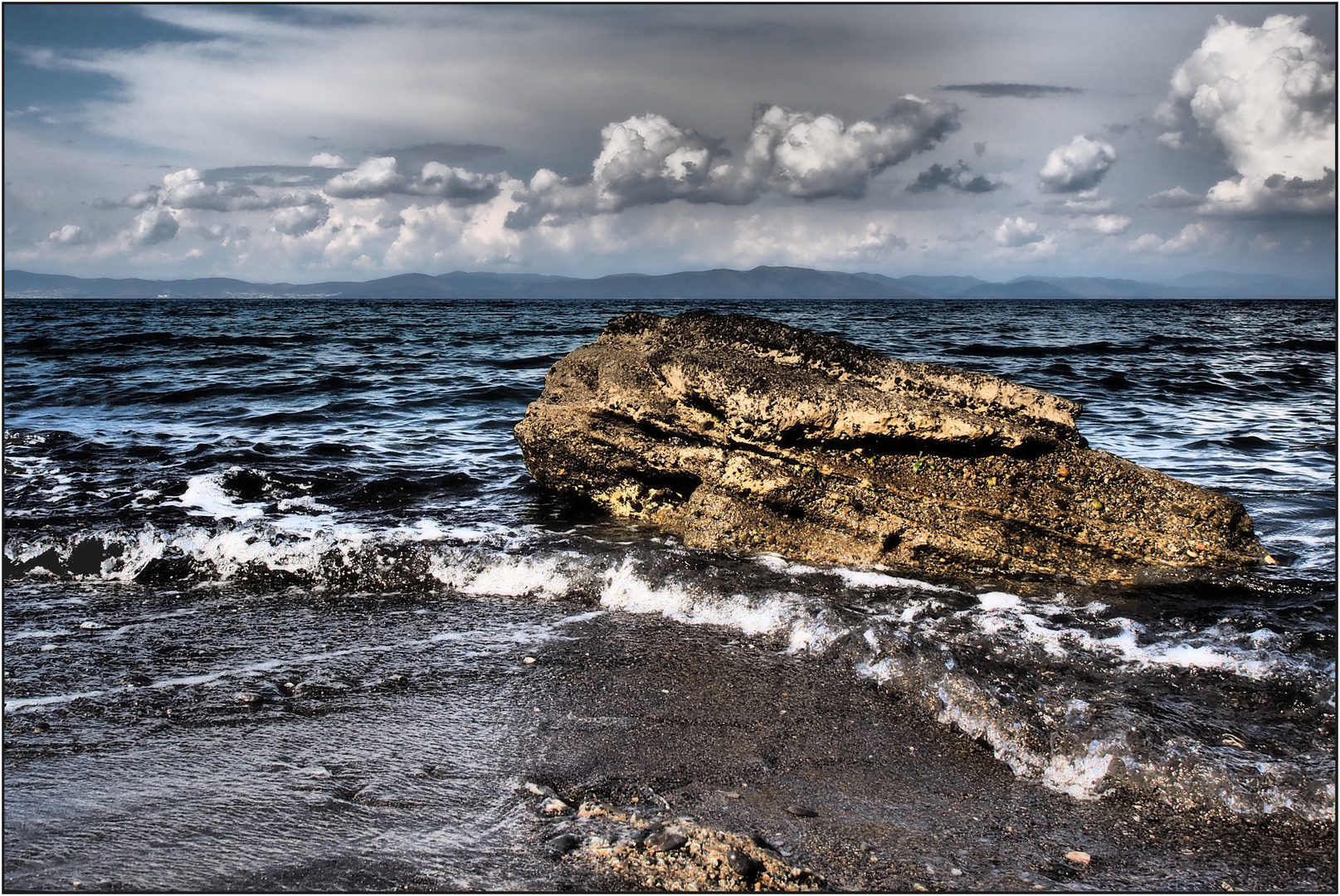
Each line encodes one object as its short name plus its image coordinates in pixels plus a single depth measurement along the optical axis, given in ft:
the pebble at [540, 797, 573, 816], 9.51
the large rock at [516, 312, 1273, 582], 18.85
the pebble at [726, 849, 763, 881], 8.40
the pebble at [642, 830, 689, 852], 8.79
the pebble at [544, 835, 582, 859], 8.76
